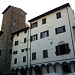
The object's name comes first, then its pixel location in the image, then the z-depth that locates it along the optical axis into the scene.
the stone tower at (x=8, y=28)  21.77
